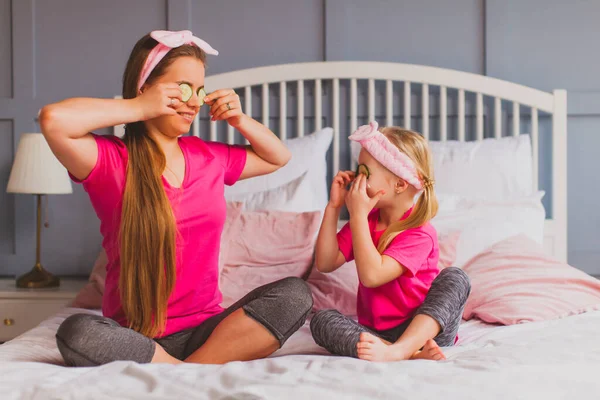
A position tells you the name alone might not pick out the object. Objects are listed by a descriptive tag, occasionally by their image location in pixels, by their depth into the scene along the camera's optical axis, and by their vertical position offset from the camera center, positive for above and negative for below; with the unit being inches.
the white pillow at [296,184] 93.5 +0.9
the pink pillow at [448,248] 78.9 -6.7
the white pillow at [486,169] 96.6 +2.9
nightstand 100.5 -16.8
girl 58.7 -5.4
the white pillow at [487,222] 83.1 -4.0
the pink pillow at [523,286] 71.1 -10.4
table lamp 103.0 +2.1
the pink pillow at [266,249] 79.2 -6.9
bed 43.5 -7.0
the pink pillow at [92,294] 81.8 -12.2
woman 52.2 -2.7
